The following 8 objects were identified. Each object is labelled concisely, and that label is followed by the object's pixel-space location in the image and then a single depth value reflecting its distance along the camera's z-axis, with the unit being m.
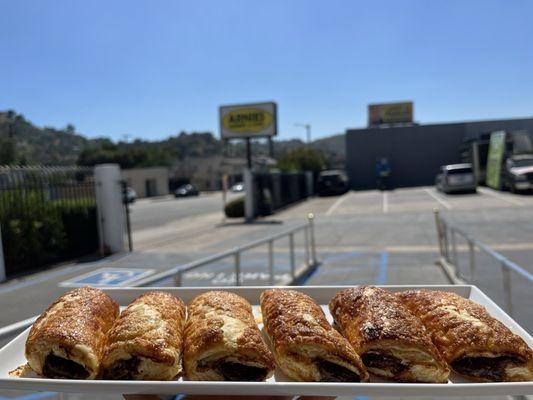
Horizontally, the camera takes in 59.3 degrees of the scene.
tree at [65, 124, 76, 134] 157.99
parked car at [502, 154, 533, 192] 24.06
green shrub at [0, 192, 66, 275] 11.20
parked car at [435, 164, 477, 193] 27.97
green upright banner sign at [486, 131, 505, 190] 28.40
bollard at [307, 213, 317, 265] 10.60
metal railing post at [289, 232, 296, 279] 8.69
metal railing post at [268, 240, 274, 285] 7.82
